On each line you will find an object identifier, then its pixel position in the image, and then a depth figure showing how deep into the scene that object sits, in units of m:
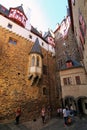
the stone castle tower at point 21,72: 12.95
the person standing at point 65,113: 9.48
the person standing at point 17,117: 11.21
